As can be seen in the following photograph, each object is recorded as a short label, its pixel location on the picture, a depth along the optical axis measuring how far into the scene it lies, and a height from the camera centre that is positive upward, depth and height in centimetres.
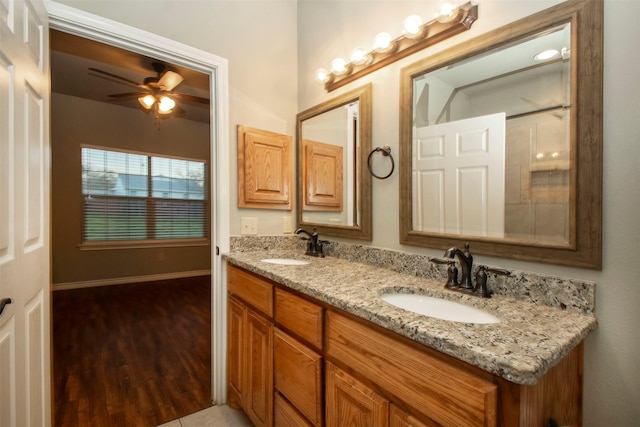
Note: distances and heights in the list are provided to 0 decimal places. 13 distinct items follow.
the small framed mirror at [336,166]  156 +27
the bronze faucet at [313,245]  179 -22
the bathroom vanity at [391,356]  59 -39
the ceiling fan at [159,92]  271 +122
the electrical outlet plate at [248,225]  184 -10
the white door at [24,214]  87 -2
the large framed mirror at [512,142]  86 +25
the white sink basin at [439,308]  95 -35
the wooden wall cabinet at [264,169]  182 +27
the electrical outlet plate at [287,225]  203 -11
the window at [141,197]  418 +20
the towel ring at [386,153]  141 +28
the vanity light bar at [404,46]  112 +76
